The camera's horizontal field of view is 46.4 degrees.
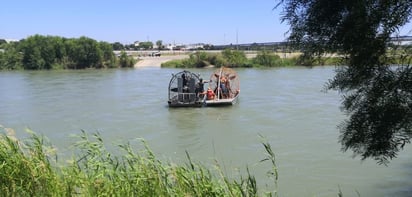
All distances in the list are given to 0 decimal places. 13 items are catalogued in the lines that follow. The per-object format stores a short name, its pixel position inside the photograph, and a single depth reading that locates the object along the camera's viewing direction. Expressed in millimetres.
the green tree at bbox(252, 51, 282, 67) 67750
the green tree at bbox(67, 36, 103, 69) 78500
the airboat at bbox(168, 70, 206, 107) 26981
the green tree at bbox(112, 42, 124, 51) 130450
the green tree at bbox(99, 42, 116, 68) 79188
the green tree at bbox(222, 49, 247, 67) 71300
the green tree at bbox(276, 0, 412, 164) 3998
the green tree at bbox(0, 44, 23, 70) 76650
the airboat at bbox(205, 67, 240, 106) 27172
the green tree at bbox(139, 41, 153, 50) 153262
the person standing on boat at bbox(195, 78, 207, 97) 27656
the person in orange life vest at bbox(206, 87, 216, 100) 27844
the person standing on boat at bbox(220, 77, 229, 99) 29058
